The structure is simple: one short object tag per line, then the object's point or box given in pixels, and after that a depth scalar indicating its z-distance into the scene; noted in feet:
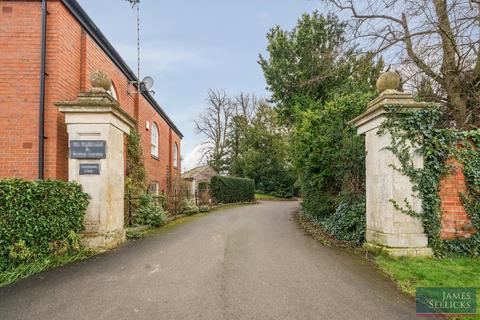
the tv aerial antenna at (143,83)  37.22
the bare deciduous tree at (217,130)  133.39
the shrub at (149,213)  30.20
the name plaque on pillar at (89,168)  19.69
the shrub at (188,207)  46.95
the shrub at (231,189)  75.36
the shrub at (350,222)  21.06
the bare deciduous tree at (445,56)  24.22
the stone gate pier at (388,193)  17.56
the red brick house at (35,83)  20.70
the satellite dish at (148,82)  38.86
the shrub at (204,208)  54.10
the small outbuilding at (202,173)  104.04
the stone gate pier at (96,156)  19.53
